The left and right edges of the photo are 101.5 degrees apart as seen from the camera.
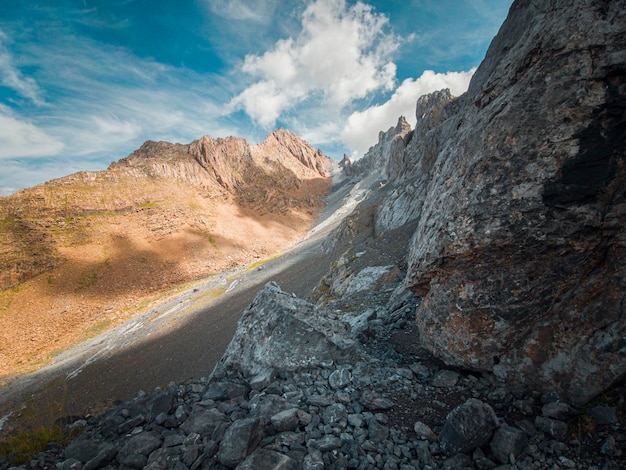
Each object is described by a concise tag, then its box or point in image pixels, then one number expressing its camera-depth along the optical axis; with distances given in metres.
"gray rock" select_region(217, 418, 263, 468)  4.81
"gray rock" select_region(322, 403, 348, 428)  5.36
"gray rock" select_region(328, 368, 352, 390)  6.68
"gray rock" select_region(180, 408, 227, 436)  5.81
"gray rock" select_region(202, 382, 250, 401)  7.30
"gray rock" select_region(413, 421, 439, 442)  4.80
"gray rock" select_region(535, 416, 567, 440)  4.21
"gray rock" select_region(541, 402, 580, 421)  4.45
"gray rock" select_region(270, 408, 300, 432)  5.40
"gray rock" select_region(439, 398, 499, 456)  4.43
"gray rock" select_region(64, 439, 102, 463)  5.87
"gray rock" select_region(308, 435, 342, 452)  4.80
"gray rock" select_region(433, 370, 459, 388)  6.07
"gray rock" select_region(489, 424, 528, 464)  4.15
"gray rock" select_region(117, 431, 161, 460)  5.35
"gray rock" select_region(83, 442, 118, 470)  5.36
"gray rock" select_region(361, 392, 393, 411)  5.66
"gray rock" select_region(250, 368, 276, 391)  7.59
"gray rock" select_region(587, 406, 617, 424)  4.06
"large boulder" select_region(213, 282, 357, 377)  8.17
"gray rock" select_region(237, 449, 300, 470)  4.46
